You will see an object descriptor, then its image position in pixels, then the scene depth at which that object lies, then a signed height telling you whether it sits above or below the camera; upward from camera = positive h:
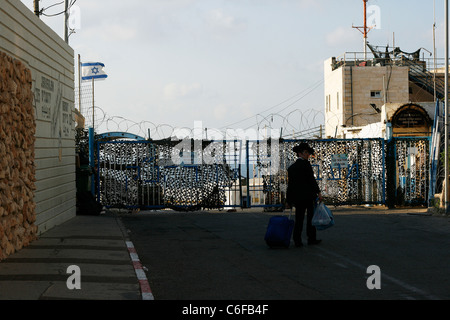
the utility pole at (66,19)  25.66 +5.25
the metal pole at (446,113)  19.07 +1.19
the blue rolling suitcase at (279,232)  12.13 -1.30
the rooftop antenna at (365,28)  65.92 +12.21
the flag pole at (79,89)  36.97 +3.78
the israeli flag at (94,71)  36.56 +4.69
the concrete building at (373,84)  55.59 +5.96
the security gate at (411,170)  23.02 -0.46
